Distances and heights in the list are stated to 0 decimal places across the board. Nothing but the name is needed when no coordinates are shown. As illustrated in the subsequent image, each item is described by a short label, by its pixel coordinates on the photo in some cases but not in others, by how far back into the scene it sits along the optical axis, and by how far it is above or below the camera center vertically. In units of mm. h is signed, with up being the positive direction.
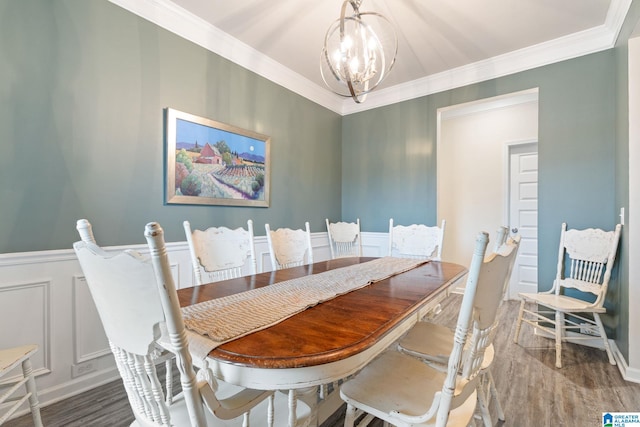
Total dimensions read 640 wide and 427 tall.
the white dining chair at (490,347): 855 -670
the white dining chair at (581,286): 2287 -593
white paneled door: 3994 +69
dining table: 743 -367
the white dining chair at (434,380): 790 -657
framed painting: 2365 +448
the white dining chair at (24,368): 1281 -729
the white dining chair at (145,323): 626 -261
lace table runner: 882 -361
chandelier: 1843 +1018
